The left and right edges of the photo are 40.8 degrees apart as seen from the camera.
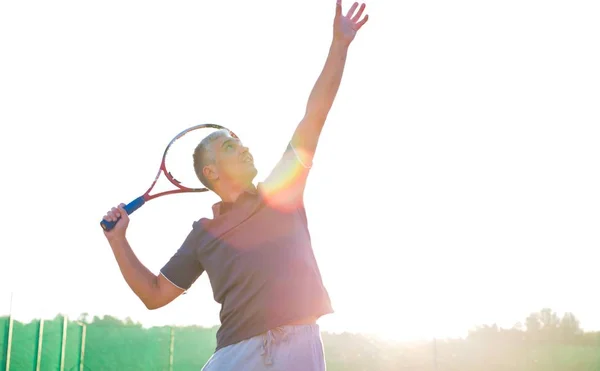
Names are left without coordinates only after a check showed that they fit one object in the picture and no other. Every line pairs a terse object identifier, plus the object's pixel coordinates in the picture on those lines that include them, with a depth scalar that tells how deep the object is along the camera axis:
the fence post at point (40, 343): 12.84
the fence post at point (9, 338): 12.54
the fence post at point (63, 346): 13.27
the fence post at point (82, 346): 13.57
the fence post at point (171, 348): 14.01
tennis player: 3.14
